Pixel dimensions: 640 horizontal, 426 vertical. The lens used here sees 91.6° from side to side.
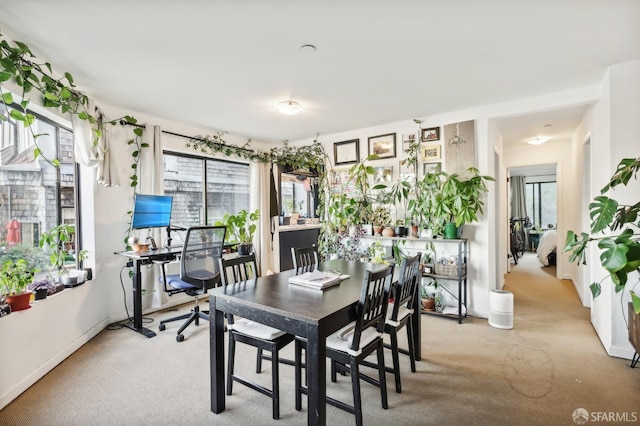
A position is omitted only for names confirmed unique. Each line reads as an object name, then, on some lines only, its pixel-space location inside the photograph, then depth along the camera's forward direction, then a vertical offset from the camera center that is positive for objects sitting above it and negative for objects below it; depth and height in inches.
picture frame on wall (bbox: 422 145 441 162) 158.2 +29.6
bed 256.5 -31.8
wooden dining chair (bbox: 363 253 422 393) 85.9 -30.1
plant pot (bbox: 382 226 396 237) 161.0 -11.1
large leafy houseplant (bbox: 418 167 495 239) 137.1 +4.4
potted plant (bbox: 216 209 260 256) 170.1 -10.0
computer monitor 131.0 +1.0
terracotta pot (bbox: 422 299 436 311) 149.1 -45.2
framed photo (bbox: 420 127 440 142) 157.3 +38.9
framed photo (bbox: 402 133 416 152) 165.4 +37.5
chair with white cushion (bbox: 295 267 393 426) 69.5 -31.1
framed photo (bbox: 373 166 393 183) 173.0 +20.4
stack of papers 83.0 -19.0
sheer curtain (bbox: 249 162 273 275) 200.8 +1.3
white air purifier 129.8 -42.3
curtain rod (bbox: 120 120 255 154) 138.6 +40.9
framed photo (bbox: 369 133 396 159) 172.6 +36.9
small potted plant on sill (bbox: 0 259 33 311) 86.7 -19.6
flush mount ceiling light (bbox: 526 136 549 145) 189.7 +43.0
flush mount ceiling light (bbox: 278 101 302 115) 131.8 +44.9
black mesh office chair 125.9 -22.4
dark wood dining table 60.3 -22.1
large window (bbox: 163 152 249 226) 170.6 +15.3
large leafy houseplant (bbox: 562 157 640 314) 68.4 -8.2
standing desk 126.3 -23.7
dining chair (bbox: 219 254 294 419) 76.0 -32.3
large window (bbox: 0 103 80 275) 96.0 +9.0
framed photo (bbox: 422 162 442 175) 157.3 +21.8
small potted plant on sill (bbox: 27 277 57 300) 97.2 -23.4
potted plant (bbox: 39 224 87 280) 106.4 -11.8
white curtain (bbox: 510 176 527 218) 359.6 +14.1
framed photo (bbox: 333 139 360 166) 185.5 +36.2
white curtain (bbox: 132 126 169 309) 146.9 +14.4
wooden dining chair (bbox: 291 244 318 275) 110.0 -18.2
